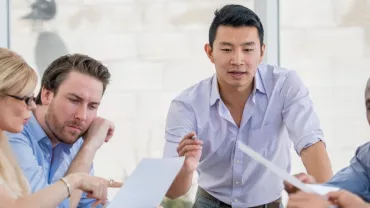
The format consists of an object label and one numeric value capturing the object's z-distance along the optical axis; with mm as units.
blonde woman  2281
